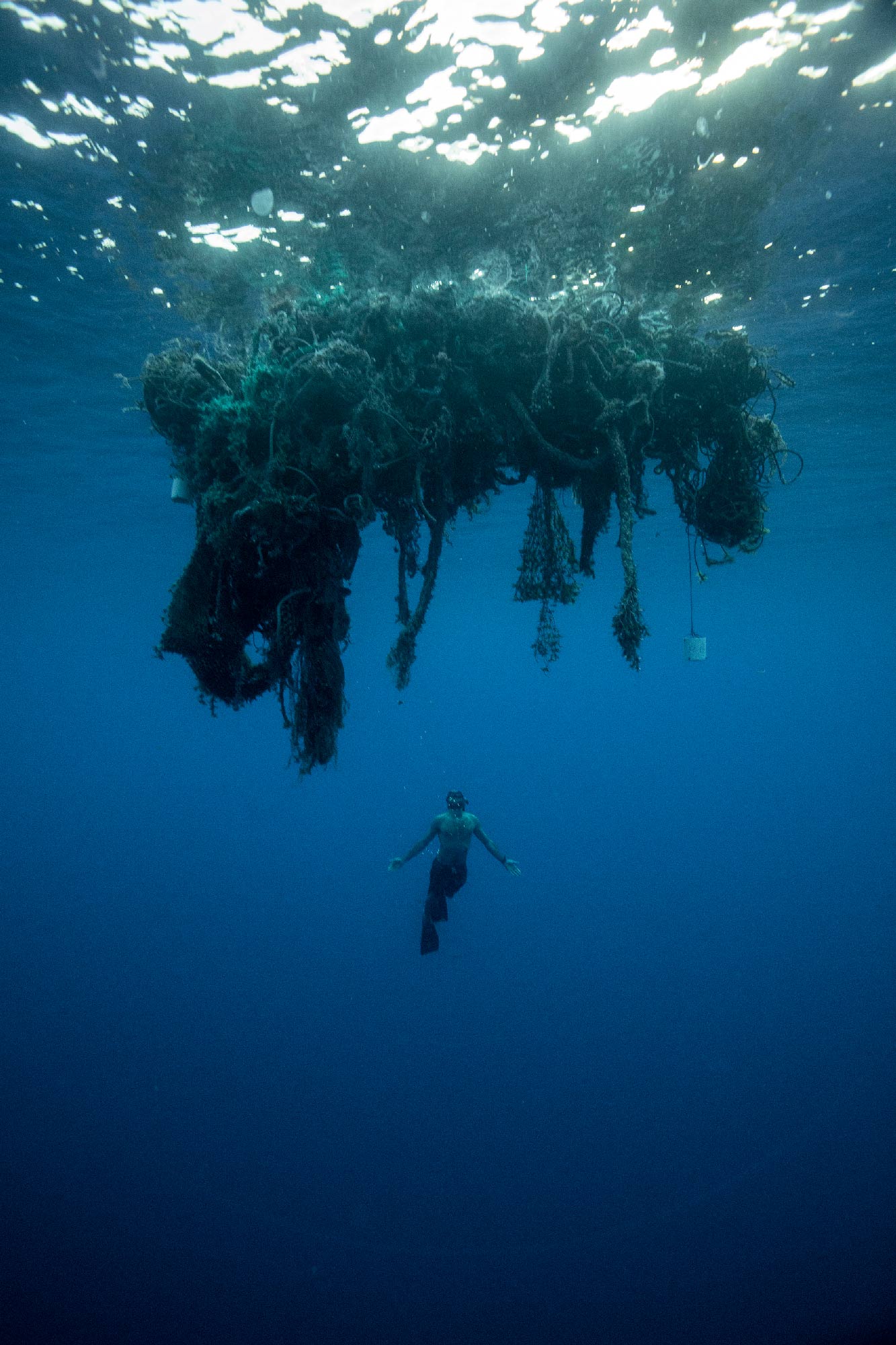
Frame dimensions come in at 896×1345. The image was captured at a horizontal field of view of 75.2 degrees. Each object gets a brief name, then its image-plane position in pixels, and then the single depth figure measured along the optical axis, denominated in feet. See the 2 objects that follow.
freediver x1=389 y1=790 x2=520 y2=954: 37.17
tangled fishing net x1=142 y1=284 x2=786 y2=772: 12.76
